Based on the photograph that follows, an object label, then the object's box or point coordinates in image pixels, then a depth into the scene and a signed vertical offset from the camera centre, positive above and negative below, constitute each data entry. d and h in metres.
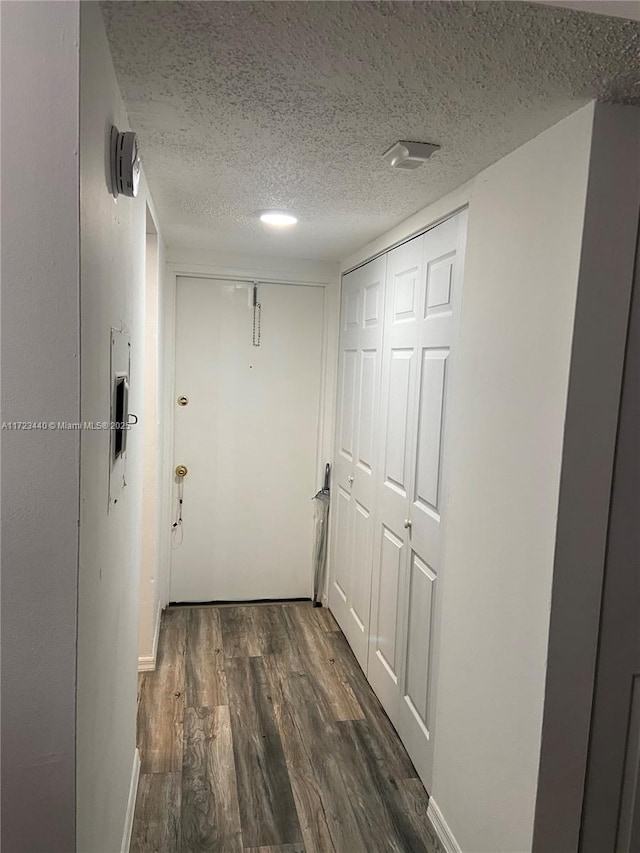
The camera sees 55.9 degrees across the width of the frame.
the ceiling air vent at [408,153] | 1.56 +0.57
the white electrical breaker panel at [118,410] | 1.33 -0.12
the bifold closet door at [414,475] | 2.10 -0.40
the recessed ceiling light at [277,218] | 2.40 +0.60
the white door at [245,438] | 3.51 -0.44
